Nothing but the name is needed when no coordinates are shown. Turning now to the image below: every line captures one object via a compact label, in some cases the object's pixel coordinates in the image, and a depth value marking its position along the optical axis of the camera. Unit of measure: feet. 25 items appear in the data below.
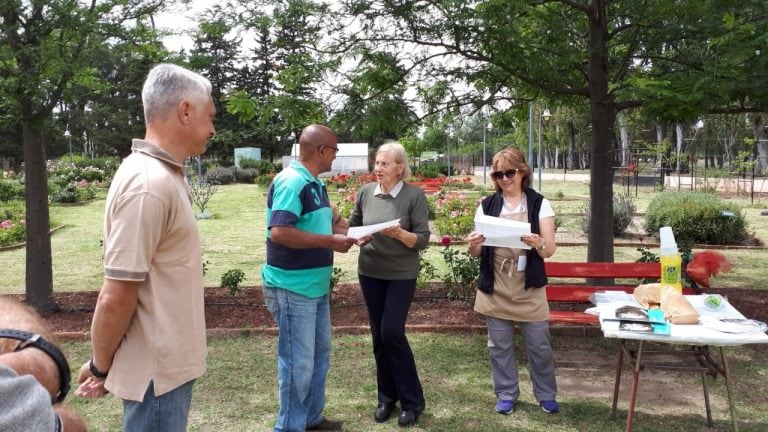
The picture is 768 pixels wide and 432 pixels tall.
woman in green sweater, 12.95
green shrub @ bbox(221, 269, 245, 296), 23.73
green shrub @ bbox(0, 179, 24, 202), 72.38
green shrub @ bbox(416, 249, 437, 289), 24.34
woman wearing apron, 13.66
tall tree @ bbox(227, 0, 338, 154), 19.38
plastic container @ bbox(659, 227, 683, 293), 12.30
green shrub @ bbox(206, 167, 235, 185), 118.42
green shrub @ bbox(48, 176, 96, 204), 72.49
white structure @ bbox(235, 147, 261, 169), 148.14
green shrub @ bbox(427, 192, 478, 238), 42.57
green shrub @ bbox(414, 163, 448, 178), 125.29
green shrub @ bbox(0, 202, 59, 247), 42.14
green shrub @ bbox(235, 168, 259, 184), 126.62
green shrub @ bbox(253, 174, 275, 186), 105.87
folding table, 10.68
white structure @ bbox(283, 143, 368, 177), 137.39
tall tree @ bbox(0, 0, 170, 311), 19.04
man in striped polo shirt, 11.29
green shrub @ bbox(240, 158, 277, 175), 133.39
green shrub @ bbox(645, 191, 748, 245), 39.34
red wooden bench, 17.79
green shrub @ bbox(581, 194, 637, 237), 42.88
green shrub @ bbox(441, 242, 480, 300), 22.93
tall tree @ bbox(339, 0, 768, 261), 16.17
